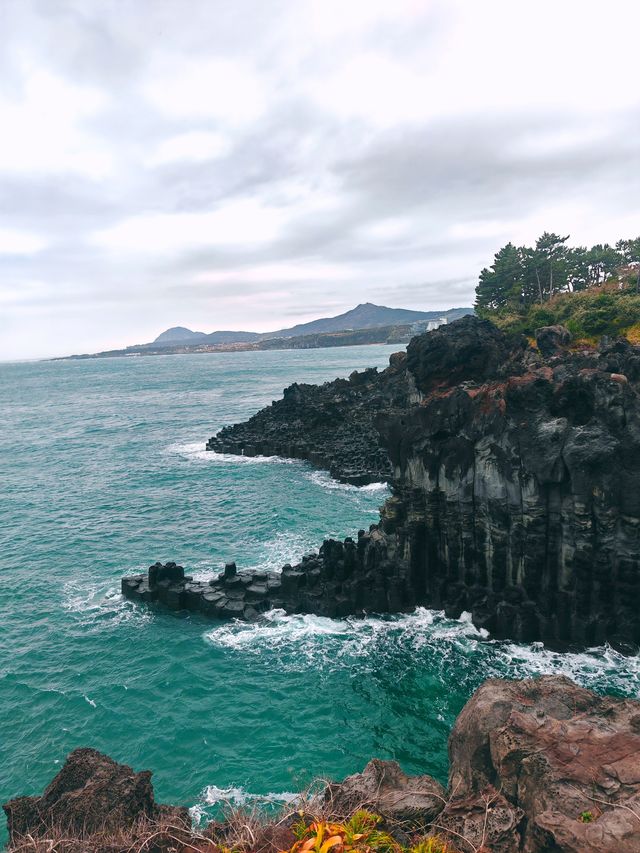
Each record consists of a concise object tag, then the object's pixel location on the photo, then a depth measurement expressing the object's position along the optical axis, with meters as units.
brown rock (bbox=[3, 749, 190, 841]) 12.52
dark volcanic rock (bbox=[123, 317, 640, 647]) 24.67
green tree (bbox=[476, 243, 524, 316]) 97.22
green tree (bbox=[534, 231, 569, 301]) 93.12
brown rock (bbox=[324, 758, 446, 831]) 11.12
